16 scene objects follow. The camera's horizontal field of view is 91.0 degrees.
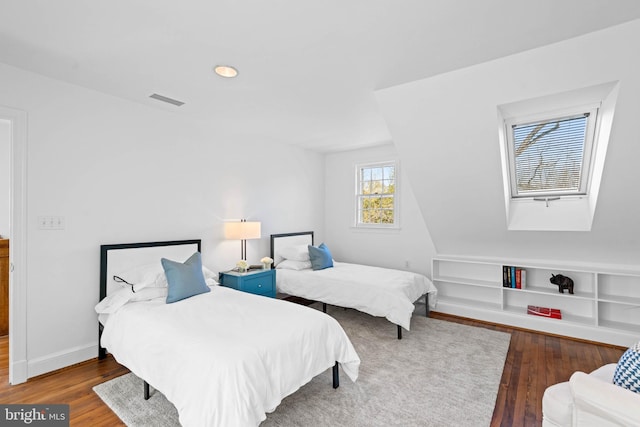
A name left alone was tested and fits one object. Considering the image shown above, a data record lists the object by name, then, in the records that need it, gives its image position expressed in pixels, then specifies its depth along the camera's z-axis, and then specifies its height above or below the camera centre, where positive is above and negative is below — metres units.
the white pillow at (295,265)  4.42 -0.71
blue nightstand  3.62 -0.78
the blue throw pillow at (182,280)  2.71 -0.58
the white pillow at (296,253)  4.50 -0.55
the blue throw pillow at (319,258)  4.38 -0.61
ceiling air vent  3.01 +1.14
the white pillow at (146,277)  2.75 -0.56
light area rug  2.05 -1.33
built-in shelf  3.39 -1.02
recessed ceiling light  2.42 +1.14
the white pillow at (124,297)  2.63 -0.70
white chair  1.15 -0.75
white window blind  3.03 +0.62
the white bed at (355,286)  3.40 -0.85
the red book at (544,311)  3.68 -1.16
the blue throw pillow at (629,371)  1.25 -0.65
